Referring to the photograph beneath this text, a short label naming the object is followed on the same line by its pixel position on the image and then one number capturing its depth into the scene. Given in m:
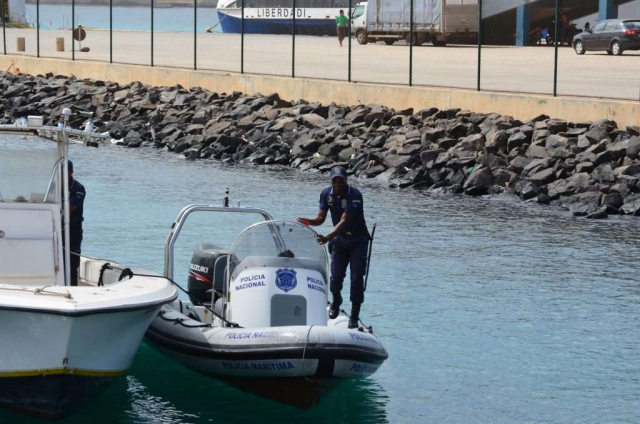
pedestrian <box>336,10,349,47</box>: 52.42
